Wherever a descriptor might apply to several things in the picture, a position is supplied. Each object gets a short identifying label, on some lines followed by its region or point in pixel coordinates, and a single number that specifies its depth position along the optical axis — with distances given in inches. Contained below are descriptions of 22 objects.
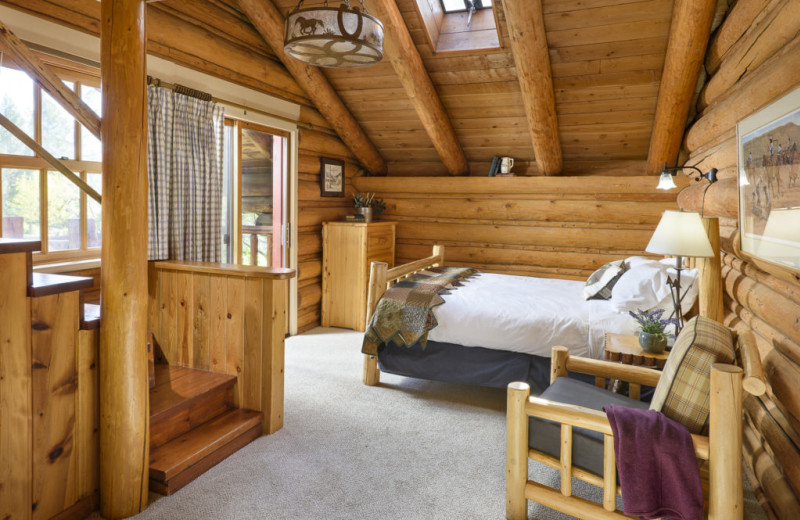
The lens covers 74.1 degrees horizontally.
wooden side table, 103.6
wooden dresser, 213.8
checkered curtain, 134.1
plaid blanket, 138.0
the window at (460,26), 176.9
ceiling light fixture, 92.7
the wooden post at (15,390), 75.4
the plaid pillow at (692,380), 73.4
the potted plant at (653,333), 108.1
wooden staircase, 97.6
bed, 127.7
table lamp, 105.5
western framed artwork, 75.0
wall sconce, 140.6
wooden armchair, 68.7
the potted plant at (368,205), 224.5
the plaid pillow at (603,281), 146.6
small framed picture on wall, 220.7
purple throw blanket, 70.4
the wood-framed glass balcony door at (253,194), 172.1
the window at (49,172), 109.4
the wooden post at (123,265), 85.4
